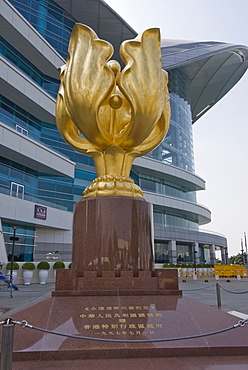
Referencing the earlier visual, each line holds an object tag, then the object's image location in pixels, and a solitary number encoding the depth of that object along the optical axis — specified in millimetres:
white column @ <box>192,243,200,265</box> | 36312
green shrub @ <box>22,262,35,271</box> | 16094
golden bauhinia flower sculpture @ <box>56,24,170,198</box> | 5625
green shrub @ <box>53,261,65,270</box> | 16834
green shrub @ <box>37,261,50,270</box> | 16594
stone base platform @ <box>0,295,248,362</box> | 3277
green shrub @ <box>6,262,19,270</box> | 15297
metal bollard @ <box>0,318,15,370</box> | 2271
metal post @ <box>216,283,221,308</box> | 7111
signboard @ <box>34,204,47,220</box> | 20842
